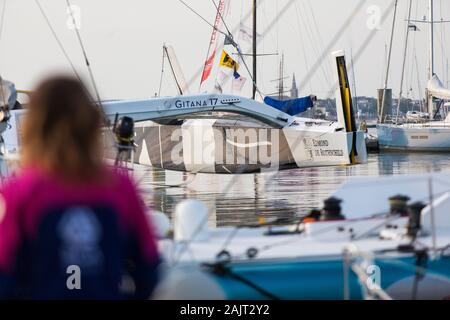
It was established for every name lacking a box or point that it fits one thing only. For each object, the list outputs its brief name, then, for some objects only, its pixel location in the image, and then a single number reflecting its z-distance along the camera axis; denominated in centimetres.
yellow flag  4022
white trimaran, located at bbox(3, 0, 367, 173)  2841
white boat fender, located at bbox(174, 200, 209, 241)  929
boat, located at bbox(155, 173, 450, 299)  886
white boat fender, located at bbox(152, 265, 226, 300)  832
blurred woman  466
